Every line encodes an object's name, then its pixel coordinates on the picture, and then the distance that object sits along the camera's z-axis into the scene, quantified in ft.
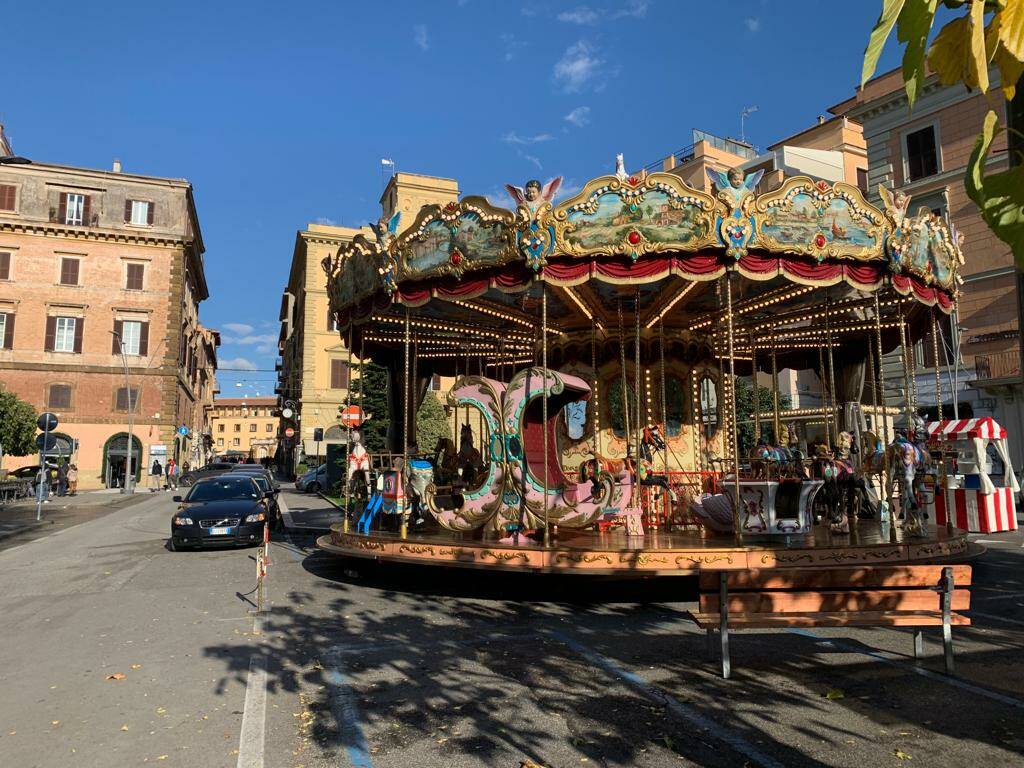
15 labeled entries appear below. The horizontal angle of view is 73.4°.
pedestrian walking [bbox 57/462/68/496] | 113.80
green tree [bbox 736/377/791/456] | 123.27
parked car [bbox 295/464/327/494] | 120.88
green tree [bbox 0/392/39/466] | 106.11
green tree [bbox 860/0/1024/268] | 4.40
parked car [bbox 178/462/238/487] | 117.79
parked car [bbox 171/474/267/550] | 45.80
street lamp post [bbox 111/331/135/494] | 121.49
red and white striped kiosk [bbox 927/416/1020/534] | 38.22
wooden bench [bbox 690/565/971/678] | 19.27
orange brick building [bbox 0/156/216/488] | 136.77
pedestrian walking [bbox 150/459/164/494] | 136.27
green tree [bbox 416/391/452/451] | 132.26
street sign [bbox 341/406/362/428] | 53.60
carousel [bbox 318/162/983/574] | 29.91
